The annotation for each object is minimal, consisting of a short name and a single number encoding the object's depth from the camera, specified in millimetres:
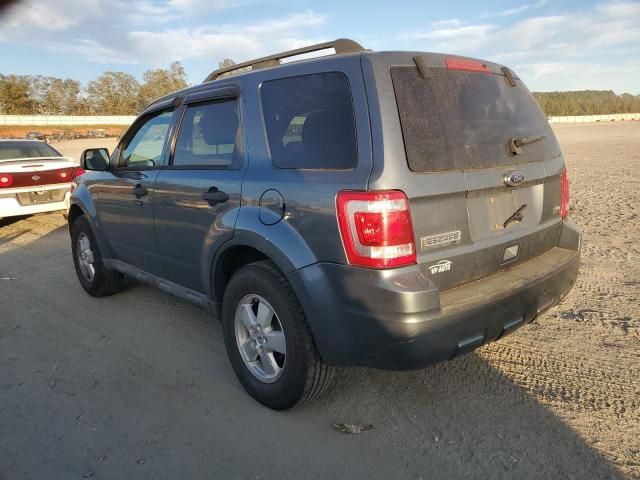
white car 8117
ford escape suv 2322
